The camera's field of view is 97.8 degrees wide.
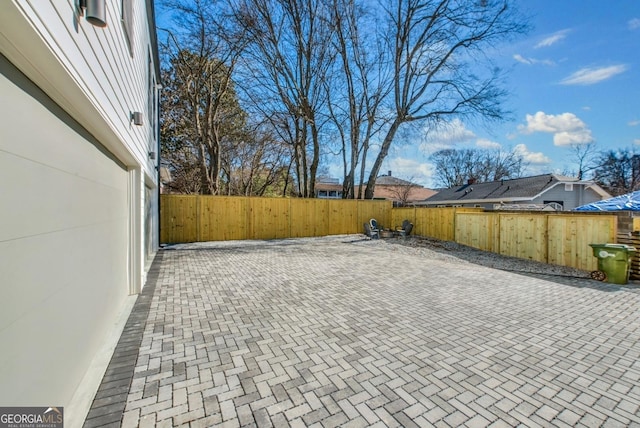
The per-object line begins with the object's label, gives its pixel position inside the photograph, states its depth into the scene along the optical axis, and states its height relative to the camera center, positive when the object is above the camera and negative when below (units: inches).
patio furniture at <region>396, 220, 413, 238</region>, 515.8 -28.8
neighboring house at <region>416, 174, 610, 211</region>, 737.0 +57.9
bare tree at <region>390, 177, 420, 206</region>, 1395.2 +122.9
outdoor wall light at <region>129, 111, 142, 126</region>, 154.3 +54.5
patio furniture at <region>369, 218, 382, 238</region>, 527.5 -26.5
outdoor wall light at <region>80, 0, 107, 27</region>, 68.7 +51.1
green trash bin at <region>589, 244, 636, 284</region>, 234.4 -40.2
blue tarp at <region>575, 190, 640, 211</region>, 335.0 +11.6
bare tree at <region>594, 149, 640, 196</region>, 985.5 +160.3
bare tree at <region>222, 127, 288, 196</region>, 683.1 +150.3
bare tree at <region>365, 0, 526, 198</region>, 538.0 +340.4
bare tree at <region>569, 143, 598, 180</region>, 1103.6 +231.1
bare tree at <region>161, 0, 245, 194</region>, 490.0 +270.6
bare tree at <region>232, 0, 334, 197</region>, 549.3 +323.0
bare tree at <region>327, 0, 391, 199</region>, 603.2 +297.0
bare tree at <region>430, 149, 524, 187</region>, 1352.1 +243.6
